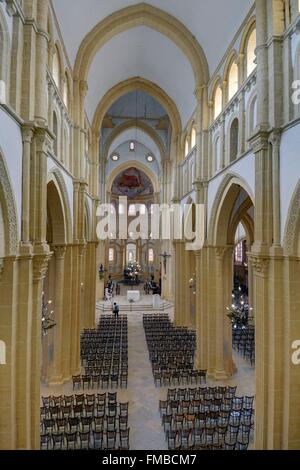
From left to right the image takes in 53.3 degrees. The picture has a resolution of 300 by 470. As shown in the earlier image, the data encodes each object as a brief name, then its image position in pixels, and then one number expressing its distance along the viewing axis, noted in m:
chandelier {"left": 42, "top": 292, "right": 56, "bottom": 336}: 10.97
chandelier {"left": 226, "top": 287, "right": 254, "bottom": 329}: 12.52
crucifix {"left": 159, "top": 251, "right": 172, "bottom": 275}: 32.62
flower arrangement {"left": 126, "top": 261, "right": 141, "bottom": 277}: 41.17
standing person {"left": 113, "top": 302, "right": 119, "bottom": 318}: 25.70
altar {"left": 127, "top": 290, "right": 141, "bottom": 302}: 32.34
